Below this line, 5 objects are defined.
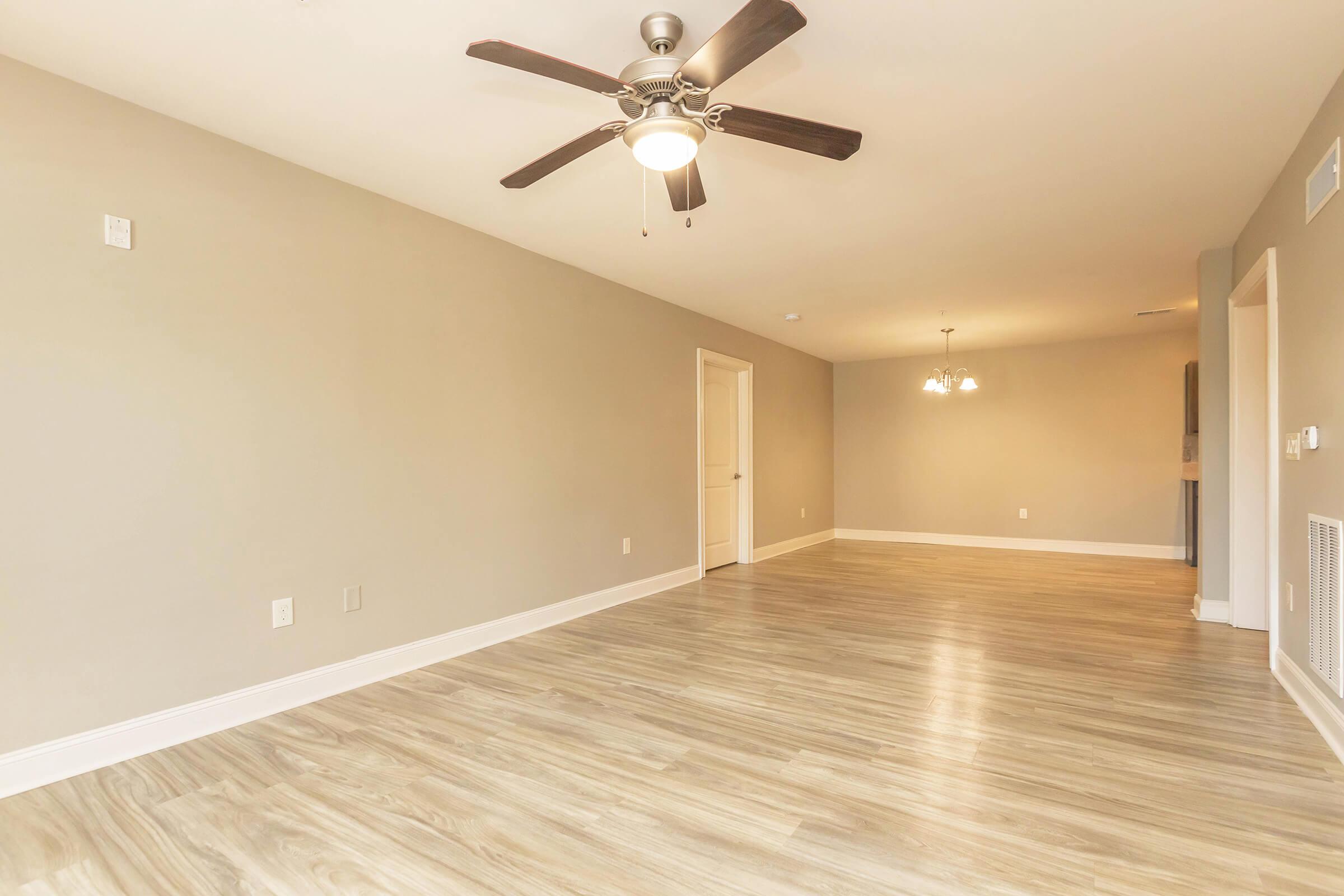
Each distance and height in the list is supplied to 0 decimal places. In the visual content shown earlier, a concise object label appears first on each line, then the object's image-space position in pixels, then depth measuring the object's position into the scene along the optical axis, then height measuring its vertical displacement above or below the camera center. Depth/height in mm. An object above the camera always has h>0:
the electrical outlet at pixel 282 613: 2904 -722
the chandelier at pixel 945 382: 7125 +672
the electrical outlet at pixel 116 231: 2439 +814
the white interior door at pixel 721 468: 6293 -215
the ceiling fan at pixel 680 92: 1647 +1014
